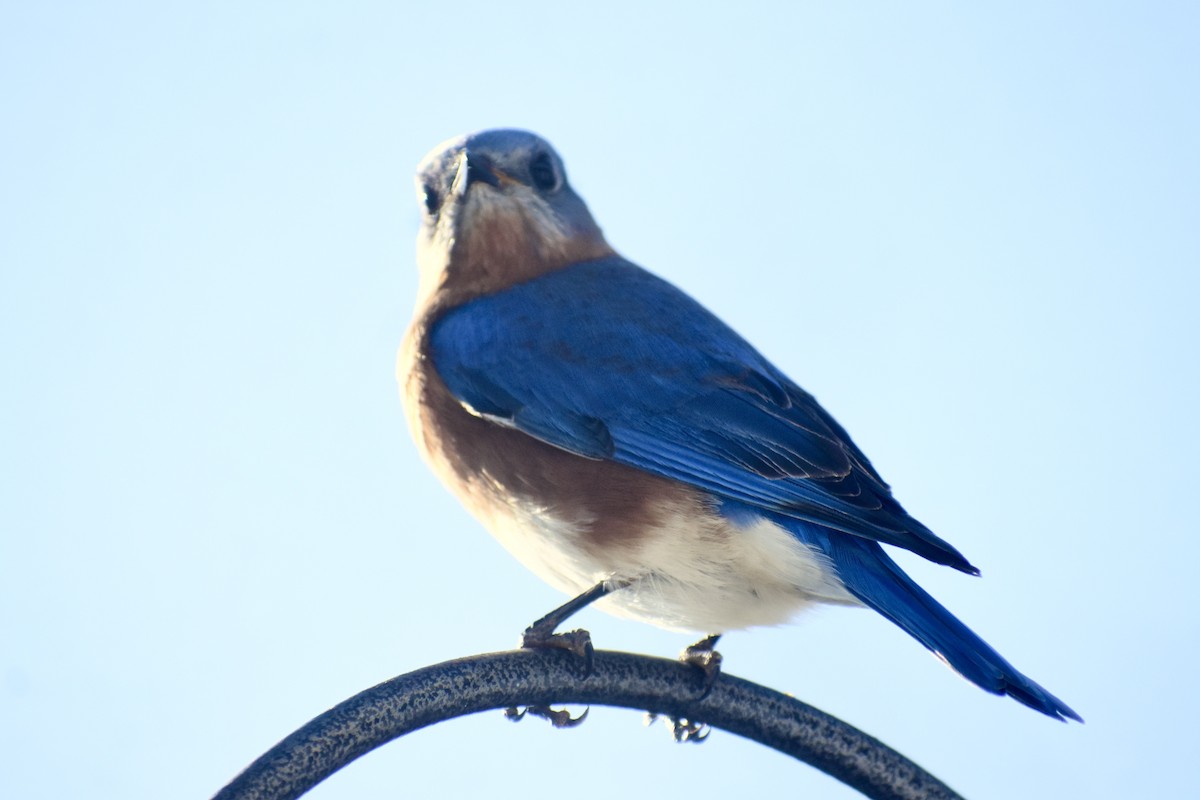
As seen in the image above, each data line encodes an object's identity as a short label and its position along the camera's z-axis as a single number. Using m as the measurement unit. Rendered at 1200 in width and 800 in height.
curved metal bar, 5.32
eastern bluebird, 7.69
